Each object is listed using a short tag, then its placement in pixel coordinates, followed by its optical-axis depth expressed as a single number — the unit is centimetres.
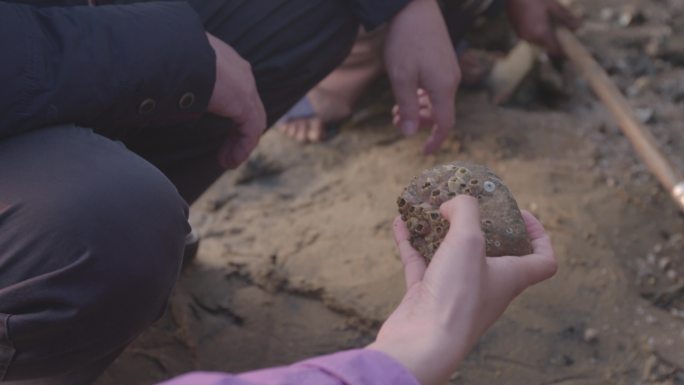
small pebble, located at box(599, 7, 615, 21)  409
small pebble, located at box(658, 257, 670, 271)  246
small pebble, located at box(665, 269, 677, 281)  243
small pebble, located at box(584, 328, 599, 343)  214
